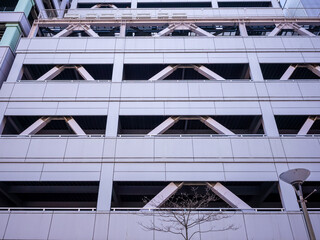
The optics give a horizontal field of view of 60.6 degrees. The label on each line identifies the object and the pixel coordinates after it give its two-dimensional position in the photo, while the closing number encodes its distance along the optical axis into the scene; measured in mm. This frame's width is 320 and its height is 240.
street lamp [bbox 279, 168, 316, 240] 8078
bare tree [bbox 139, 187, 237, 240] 13321
